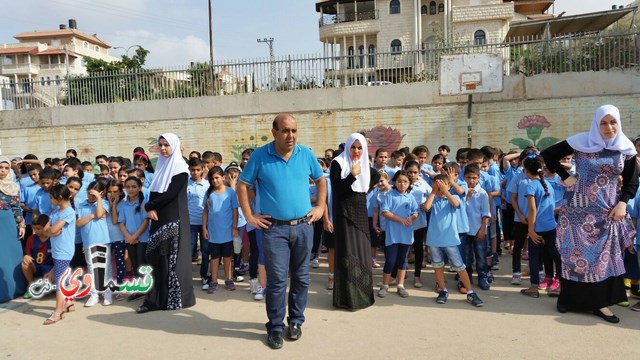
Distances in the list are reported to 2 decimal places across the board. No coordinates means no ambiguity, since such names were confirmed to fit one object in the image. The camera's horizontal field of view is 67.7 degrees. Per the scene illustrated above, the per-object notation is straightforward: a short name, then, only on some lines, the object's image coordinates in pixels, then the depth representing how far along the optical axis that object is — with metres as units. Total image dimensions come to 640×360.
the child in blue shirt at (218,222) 5.50
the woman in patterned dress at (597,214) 4.18
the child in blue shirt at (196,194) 5.91
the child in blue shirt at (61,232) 4.81
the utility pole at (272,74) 13.88
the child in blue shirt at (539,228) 5.01
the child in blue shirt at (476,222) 5.33
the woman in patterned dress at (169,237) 4.75
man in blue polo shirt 3.86
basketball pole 12.20
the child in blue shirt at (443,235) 4.84
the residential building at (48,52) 55.53
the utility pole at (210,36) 26.41
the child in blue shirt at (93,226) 5.18
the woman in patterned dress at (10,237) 5.32
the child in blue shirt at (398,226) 5.20
